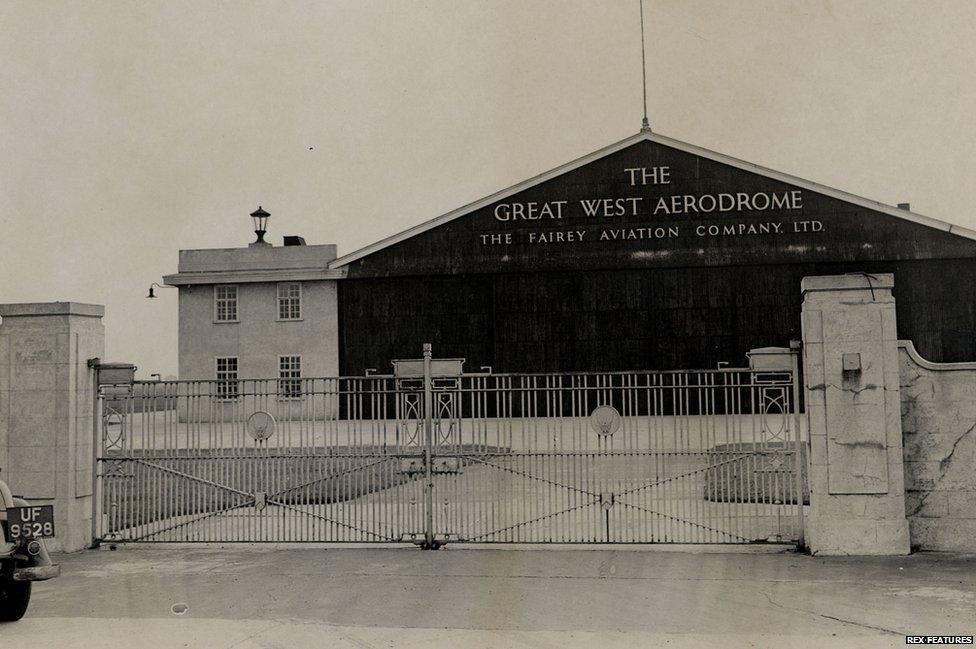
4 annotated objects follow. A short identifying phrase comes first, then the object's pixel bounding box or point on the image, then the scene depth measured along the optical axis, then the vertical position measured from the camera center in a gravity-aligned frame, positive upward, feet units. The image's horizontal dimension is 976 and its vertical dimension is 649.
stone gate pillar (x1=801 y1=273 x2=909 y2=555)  38.34 -2.56
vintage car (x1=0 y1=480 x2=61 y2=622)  29.25 -5.21
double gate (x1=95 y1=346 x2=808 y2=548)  40.81 -7.30
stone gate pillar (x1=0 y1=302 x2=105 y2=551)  43.14 -1.57
